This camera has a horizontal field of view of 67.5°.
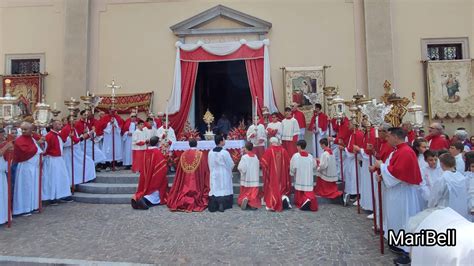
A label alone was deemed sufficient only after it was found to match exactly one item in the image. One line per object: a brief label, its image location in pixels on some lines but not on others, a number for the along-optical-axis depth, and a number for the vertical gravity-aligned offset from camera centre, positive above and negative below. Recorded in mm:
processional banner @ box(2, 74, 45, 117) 12820 +2399
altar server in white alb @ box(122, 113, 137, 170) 11406 +464
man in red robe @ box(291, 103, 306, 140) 10688 +994
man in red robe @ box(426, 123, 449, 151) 7160 +159
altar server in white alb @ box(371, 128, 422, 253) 4609 -458
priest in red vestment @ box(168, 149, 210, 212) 7766 -746
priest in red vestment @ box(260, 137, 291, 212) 7637 -604
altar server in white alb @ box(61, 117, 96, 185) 9094 -204
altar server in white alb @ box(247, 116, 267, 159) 9438 +346
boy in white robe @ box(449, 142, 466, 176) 5704 -109
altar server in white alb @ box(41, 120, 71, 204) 8211 -358
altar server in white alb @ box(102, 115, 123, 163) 11203 +458
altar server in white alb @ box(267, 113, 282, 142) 9523 +587
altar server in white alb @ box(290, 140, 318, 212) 7562 -585
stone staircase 8477 -912
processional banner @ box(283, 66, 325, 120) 11688 +2097
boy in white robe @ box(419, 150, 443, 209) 5157 -345
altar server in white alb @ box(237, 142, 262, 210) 7773 -644
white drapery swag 11805 +3190
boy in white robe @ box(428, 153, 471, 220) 4297 -520
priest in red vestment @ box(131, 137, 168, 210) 8000 -611
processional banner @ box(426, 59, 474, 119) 11414 +1884
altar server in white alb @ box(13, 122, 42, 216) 7117 -395
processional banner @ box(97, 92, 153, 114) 12438 +1736
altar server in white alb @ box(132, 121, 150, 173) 10336 +212
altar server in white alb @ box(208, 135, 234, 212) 7707 -598
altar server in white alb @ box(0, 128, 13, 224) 6598 -613
